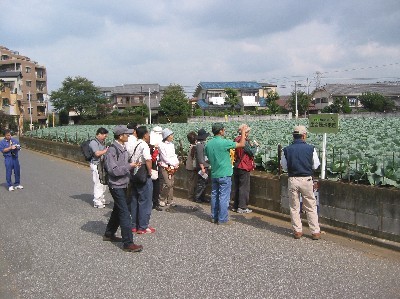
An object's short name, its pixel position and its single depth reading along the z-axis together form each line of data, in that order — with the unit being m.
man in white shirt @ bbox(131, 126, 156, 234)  7.13
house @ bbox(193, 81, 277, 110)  79.25
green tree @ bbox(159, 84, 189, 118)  66.00
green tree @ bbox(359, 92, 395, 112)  65.88
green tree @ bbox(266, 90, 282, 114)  70.82
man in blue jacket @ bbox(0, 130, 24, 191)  11.97
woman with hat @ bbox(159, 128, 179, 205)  8.98
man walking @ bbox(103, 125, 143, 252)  6.22
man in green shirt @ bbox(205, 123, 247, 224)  7.56
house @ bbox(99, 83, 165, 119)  83.38
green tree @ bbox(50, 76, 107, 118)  68.94
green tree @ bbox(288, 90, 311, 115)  74.62
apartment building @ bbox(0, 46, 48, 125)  73.25
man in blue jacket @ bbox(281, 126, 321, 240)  6.47
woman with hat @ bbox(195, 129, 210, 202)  9.26
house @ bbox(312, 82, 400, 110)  76.00
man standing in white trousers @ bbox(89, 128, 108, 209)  9.56
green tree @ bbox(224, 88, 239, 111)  73.53
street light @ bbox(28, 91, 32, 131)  74.00
